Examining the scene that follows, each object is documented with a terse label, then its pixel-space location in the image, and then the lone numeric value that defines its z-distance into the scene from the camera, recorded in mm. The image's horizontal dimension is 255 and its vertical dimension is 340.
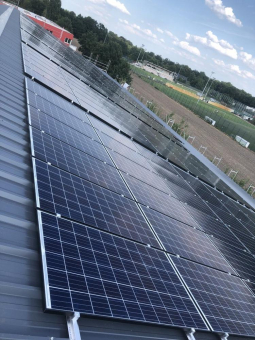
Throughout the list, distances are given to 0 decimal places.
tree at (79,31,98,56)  76188
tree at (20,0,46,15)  122000
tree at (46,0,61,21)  123450
